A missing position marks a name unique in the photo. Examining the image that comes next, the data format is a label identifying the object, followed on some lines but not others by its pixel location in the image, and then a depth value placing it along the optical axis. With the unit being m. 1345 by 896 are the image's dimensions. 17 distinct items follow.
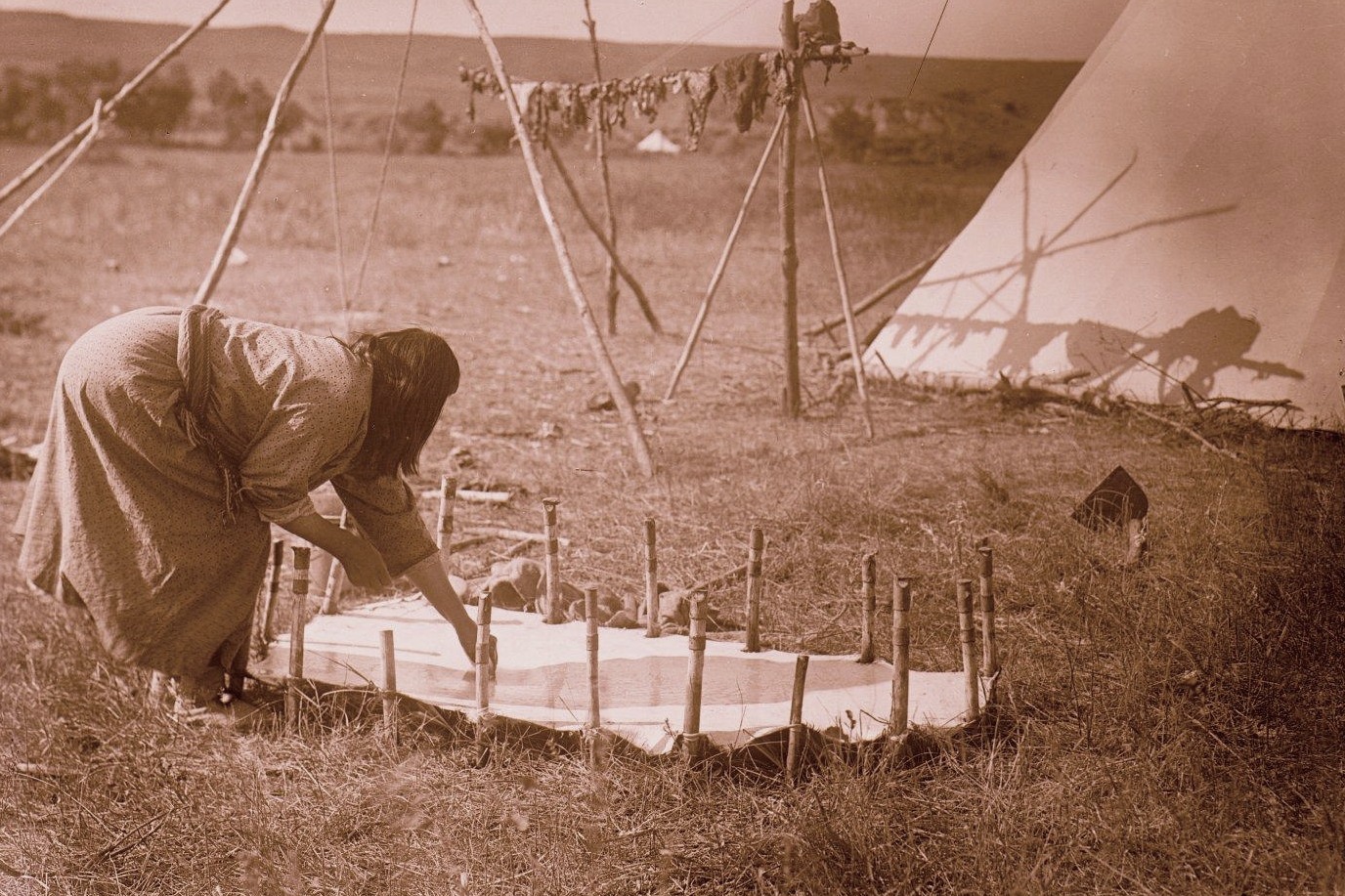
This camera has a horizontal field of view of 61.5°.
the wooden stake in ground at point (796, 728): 2.26
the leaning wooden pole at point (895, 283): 6.57
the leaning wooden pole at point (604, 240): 7.37
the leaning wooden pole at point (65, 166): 4.79
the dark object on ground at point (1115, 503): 3.57
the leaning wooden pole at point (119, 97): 4.81
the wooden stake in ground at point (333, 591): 3.44
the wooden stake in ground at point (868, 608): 2.68
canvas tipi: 4.58
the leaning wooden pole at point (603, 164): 6.82
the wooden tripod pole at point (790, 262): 5.34
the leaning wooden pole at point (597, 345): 4.70
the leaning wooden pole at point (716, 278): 5.79
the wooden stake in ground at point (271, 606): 3.12
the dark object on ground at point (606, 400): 6.23
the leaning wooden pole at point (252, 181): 4.25
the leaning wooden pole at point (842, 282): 5.20
